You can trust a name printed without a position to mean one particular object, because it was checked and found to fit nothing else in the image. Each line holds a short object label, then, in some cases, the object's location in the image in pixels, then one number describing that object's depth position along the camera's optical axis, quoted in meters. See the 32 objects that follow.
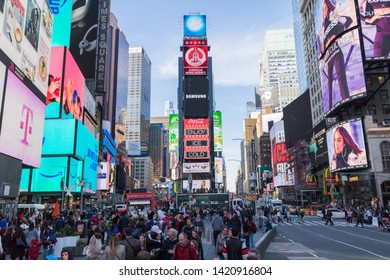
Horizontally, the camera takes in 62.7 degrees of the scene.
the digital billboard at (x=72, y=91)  63.06
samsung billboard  105.38
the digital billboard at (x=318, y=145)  73.68
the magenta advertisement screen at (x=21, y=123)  30.27
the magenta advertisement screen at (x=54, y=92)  60.62
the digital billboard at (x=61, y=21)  69.25
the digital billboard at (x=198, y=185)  99.12
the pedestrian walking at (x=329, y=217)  34.14
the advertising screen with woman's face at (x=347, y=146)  58.59
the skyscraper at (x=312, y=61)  85.75
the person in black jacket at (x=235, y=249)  7.39
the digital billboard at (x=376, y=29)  57.62
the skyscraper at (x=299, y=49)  121.11
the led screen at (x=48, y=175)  59.54
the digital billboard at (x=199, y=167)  100.19
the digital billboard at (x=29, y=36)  28.77
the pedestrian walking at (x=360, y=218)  30.88
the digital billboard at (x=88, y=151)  66.06
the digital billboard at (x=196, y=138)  100.38
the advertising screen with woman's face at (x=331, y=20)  60.47
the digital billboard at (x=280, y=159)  117.69
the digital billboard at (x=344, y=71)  58.44
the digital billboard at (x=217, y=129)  193.50
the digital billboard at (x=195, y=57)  104.56
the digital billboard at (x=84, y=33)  88.12
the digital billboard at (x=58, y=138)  60.74
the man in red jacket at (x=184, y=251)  6.79
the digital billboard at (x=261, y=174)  160.10
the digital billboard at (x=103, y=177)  105.27
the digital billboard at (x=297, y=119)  101.12
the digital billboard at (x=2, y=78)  28.42
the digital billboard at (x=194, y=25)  109.06
